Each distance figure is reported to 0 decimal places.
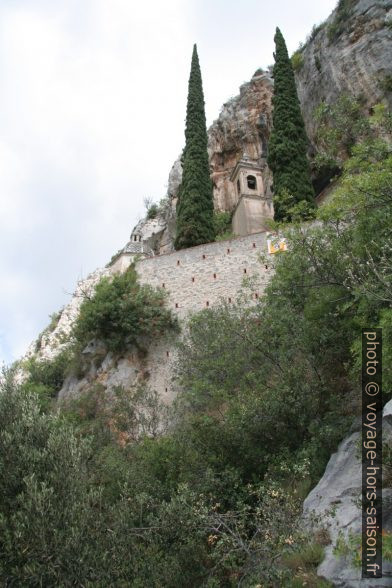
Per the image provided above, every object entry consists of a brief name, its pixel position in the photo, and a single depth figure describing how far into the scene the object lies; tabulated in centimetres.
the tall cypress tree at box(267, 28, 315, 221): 2509
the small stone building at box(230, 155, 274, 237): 3219
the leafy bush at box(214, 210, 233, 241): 3412
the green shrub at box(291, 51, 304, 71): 3347
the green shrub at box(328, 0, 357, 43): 2902
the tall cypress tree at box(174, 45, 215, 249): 2683
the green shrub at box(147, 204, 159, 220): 4687
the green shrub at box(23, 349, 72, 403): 2552
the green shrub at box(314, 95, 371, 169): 1792
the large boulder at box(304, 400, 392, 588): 727
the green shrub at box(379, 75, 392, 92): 2509
